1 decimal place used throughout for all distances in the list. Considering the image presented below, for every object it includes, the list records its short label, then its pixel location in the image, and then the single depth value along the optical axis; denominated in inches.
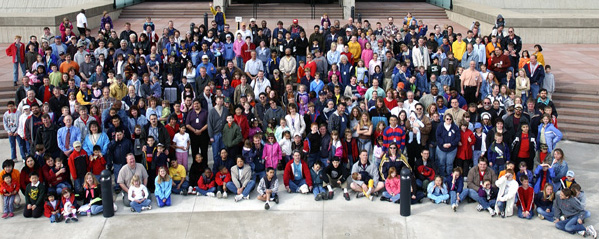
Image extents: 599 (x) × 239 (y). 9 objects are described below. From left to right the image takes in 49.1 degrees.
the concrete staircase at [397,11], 1189.1
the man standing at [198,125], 579.8
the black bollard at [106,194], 485.4
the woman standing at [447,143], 548.7
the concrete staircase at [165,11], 1195.3
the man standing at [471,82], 658.2
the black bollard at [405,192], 489.4
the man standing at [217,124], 577.0
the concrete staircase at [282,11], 1182.3
